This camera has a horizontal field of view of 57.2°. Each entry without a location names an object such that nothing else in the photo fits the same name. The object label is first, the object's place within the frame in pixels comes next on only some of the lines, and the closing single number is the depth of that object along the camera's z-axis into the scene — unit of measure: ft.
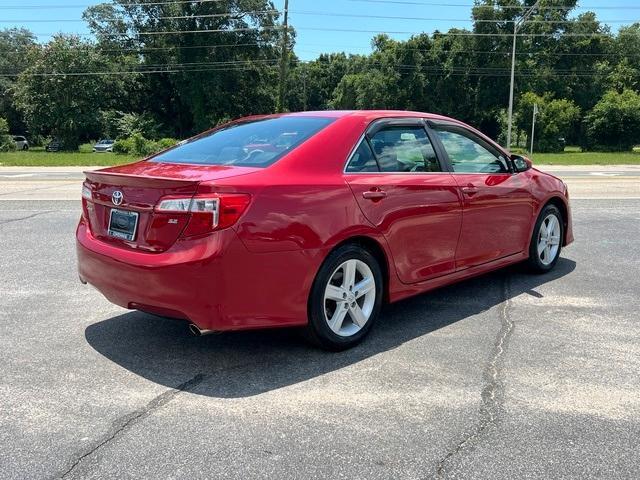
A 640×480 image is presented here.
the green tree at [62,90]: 165.07
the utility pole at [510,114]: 119.01
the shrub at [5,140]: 148.77
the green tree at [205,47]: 172.55
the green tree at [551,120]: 147.02
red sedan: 11.35
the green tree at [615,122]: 150.71
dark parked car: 171.45
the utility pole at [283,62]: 132.36
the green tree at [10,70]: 220.84
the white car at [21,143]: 177.51
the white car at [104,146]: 160.52
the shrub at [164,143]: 115.85
